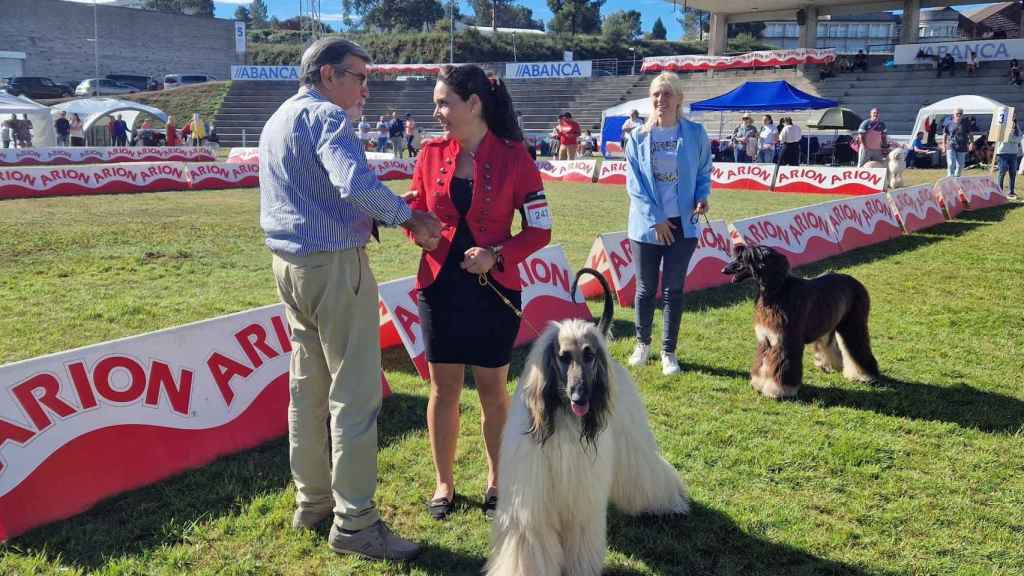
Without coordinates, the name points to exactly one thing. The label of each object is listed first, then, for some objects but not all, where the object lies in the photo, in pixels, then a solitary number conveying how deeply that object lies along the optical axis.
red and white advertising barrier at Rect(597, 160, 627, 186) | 22.59
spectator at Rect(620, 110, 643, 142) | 23.94
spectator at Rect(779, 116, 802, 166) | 23.92
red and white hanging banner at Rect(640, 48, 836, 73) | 41.28
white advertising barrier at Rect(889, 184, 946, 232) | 12.66
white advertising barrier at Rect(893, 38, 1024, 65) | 35.62
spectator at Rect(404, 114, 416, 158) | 31.70
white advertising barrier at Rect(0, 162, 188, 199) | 17.25
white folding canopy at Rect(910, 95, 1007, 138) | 26.30
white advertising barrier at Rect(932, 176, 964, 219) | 14.37
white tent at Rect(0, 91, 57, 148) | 30.73
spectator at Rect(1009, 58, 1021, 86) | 33.97
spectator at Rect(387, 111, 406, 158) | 32.22
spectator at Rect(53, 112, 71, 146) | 32.78
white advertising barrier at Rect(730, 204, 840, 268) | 9.41
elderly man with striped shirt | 2.86
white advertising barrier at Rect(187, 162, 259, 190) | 20.17
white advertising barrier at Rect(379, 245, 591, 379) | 5.75
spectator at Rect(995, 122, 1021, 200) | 16.67
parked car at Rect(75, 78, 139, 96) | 52.56
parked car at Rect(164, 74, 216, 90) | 57.41
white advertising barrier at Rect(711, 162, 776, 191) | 20.28
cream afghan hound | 2.86
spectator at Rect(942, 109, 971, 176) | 18.26
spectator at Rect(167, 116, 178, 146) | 32.84
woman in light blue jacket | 5.41
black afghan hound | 5.26
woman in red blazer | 3.21
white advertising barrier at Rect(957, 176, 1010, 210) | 15.46
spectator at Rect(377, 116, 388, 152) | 34.50
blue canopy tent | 23.92
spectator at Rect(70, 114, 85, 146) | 33.44
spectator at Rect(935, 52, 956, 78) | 36.69
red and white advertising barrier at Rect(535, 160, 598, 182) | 23.23
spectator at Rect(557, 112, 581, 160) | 25.06
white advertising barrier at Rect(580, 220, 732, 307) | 7.79
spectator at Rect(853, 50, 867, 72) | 40.84
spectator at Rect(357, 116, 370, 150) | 33.59
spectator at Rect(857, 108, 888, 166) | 18.33
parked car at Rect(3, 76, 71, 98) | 50.03
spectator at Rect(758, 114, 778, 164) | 25.53
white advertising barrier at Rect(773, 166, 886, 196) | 17.59
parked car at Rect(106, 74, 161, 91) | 60.43
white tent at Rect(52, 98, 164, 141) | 34.50
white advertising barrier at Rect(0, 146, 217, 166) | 23.15
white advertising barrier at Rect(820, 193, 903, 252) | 11.13
